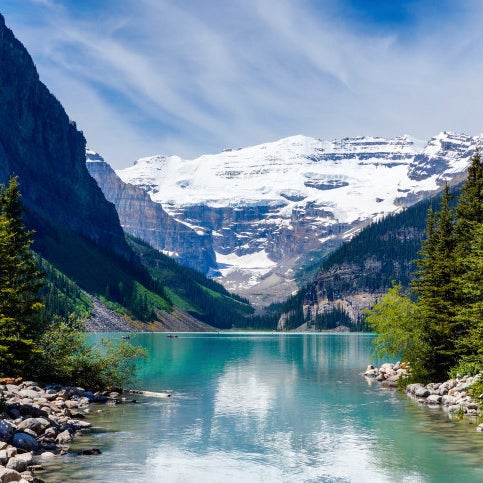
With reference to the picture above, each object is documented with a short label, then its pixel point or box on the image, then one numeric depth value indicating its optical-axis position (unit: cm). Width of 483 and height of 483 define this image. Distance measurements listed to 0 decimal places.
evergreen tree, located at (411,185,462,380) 6950
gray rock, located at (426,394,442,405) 6469
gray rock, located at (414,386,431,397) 6962
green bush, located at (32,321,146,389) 6443
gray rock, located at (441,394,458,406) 6175
